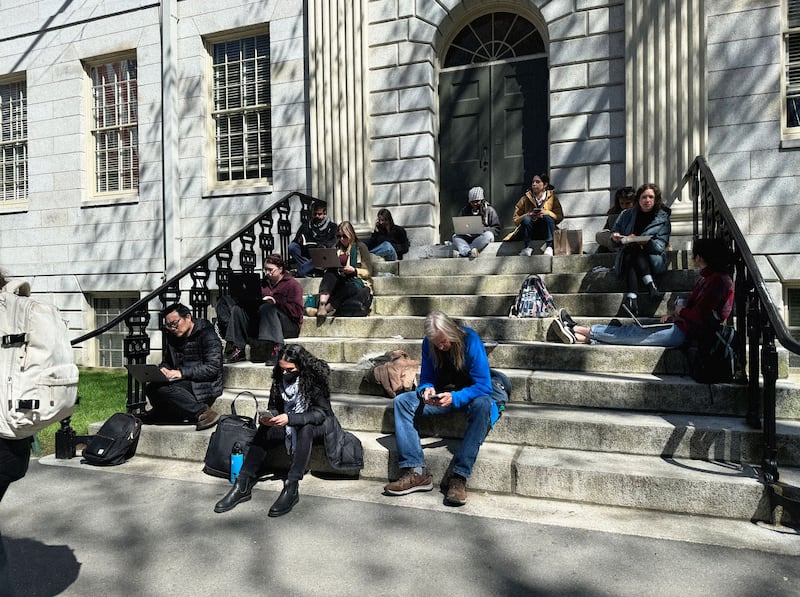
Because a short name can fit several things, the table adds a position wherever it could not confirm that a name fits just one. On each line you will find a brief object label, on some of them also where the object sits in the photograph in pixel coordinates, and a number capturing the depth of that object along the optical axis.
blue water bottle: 4.77
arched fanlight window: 9.58
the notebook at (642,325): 5.55
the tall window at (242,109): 10.81
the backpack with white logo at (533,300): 6.44
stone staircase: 4.04
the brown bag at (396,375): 5.46
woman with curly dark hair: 4.53
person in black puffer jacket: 5.60
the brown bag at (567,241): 7.93
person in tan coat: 8.10
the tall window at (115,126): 11.77
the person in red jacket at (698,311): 4.89
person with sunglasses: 7.23
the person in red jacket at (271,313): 6.63
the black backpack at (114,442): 5.29
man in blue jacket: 4.32
